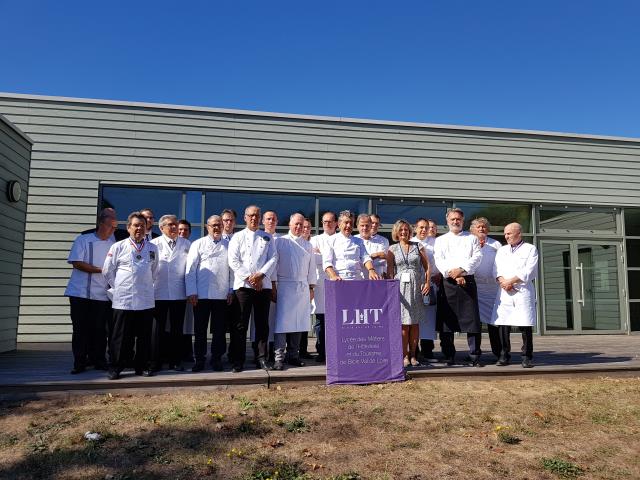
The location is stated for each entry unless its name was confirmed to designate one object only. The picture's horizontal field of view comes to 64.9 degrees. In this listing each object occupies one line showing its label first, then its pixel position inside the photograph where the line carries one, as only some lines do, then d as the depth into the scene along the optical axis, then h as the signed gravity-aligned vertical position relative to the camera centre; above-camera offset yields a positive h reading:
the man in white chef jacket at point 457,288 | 5.97 +0.08
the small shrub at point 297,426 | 3.96 -1.05
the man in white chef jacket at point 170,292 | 5.60 +0.01
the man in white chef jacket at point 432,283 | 6.30 +0.10
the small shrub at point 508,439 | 3.83 -1.09
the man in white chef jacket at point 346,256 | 5.80 +0.44
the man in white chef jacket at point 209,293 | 5.53 +0.00
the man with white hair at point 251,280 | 5.42 +0.15
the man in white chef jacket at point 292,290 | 5.63 +0.04
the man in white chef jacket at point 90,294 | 5.50 -0.02
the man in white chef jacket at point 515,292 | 5.86 +0.04
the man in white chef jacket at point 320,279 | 6.29 +0.19
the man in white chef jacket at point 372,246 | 5.96 +0.58
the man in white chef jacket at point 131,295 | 5.06 -0.02
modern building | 9.56 +2.39
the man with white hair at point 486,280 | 6.34 +0.19
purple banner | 5.25 -0.41
